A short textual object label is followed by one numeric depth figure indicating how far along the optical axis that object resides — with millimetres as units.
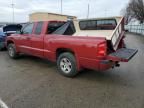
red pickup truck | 2816
